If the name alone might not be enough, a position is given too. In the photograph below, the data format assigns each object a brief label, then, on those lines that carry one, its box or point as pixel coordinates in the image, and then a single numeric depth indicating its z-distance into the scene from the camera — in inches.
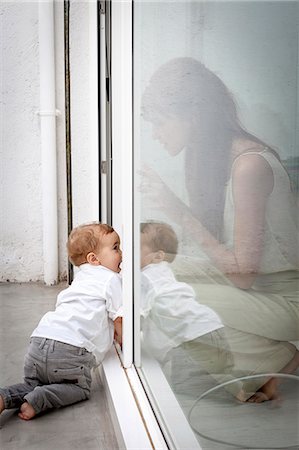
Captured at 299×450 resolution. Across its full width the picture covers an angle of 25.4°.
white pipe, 171.3
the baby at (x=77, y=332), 93.9
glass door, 37.9
